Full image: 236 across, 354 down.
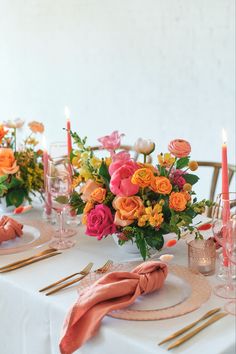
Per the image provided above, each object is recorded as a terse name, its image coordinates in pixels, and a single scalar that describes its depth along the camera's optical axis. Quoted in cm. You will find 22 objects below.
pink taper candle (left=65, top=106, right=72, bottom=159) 179
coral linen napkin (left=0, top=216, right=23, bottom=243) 165
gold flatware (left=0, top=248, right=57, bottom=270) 151
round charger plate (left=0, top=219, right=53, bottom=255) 162
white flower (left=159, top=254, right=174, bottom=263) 144
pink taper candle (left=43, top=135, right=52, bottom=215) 183
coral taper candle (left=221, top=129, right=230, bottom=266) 135
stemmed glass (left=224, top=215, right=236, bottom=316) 120
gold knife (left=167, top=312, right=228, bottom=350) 108
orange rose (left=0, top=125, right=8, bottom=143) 191
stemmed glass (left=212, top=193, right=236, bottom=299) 128
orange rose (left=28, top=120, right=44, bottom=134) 201
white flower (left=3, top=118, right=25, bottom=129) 200
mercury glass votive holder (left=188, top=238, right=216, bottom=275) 139
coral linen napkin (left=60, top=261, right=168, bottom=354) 115
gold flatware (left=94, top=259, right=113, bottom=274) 142
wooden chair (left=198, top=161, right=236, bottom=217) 233
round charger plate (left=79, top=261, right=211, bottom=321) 119
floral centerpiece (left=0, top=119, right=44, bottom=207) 188
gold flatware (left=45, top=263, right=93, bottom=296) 134
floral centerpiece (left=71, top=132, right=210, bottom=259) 143
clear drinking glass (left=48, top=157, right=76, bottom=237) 166
